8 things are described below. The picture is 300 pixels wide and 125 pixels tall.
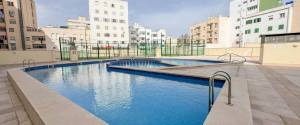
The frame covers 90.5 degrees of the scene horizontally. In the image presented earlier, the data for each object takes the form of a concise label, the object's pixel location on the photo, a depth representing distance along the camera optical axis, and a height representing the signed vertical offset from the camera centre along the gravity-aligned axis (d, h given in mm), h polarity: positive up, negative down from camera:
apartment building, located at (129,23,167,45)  56219 +7786
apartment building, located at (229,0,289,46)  32122 +10683
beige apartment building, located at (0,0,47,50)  28531 +5366
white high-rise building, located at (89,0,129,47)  36875 +8464
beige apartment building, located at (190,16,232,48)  42297 +6455
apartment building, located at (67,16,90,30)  63562 +13675
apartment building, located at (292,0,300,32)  23734 +5816
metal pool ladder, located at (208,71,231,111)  3176 -760
